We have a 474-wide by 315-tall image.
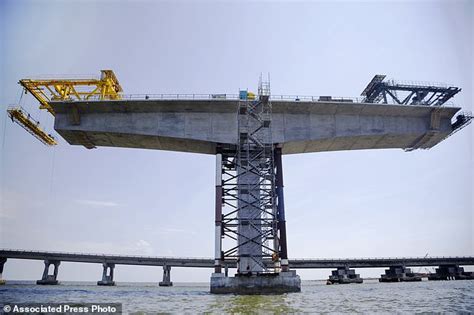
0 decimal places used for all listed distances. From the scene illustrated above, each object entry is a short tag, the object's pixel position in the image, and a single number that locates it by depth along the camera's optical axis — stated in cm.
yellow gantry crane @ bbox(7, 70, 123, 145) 2914
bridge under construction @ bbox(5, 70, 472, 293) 2484
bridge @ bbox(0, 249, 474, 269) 7194
